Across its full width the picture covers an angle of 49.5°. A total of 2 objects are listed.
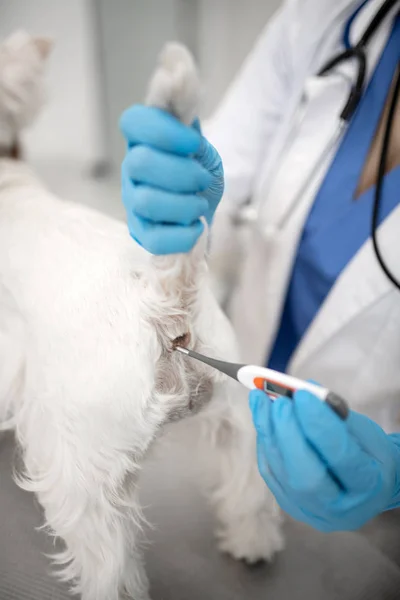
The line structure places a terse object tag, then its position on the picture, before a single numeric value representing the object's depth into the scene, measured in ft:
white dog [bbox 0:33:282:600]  1.42
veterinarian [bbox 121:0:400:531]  1.32
